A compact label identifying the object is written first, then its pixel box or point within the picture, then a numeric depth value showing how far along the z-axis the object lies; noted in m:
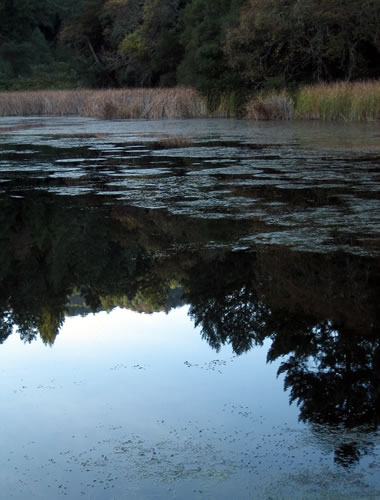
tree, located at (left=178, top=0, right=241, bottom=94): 26.92
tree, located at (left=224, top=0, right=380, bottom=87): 23.97
